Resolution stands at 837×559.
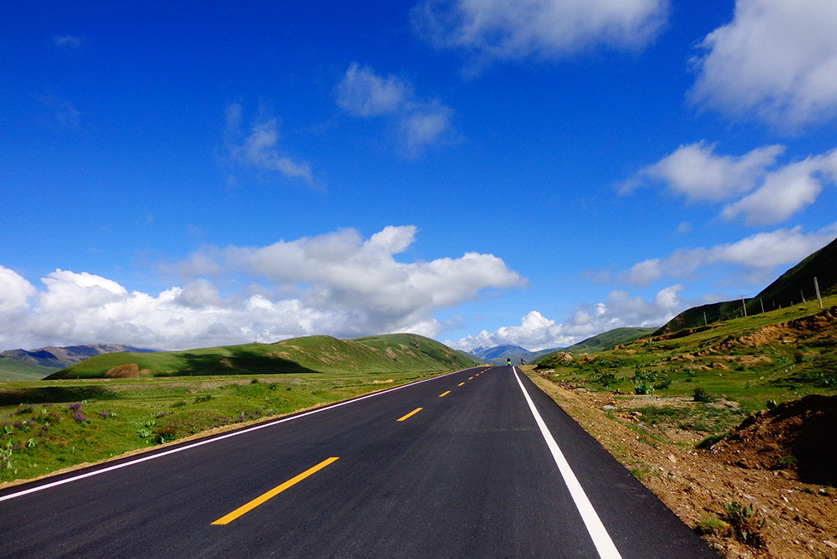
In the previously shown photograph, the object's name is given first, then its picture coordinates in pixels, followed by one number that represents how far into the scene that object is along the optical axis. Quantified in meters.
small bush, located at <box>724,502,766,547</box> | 4.39
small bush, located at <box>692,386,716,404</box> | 17.34
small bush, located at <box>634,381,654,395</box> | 22.62
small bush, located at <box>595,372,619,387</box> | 29.47
